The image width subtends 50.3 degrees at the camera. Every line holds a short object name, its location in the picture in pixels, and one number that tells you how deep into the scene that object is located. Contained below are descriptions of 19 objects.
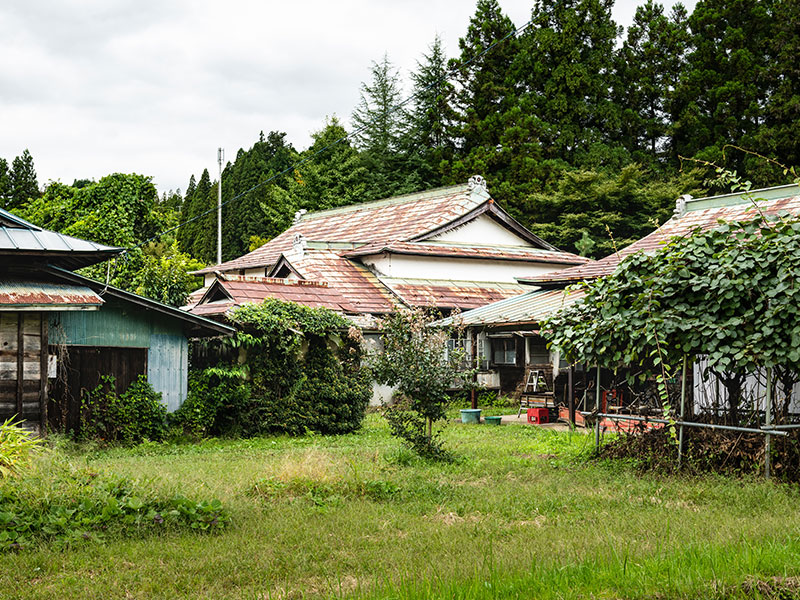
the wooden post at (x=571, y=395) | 19.51
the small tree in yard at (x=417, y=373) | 13.45
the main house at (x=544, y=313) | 21.69
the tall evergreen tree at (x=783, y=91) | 38.75
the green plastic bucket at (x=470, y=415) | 21.67
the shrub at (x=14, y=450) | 10.15
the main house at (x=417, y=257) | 28.34
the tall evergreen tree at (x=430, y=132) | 49.12
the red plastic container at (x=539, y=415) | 21.19
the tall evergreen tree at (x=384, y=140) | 50.00
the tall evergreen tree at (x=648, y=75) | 44.84
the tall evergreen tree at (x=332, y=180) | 49.88
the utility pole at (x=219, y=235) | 44.21
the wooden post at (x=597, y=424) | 13.15
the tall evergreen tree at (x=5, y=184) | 38.35
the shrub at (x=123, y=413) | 16.27
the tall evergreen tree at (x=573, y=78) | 45.16
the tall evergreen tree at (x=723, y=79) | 40.97
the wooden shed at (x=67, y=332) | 14.18
